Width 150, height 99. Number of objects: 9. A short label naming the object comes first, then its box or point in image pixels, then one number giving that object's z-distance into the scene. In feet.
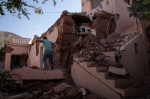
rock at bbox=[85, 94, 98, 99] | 9.40
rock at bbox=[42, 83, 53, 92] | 10.86
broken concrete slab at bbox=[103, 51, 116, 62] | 13.64
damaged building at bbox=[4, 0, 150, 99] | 10.35
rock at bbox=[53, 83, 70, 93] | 10.46
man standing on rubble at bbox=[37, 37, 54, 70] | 15.90
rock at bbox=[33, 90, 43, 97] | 9.65
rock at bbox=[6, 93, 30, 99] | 8.89
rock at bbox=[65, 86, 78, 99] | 9.51
